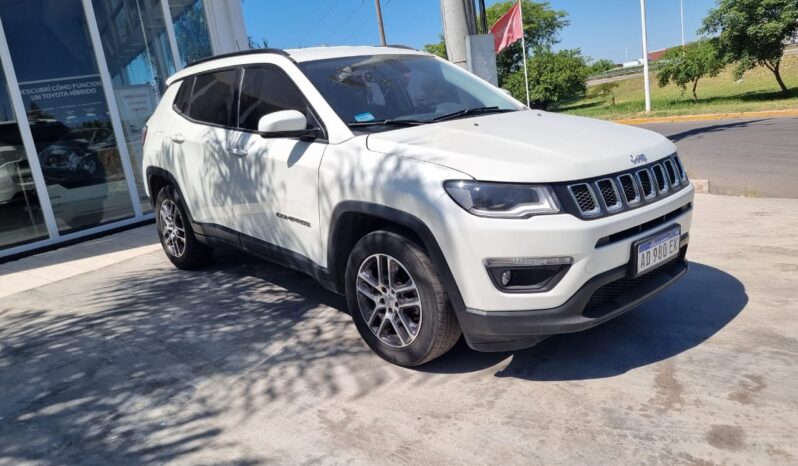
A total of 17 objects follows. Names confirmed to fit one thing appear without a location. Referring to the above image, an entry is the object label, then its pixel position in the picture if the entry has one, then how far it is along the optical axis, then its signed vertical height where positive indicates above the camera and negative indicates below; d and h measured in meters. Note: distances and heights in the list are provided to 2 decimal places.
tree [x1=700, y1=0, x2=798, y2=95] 20.50 +1.30
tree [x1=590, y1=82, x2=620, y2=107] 37.01 +0.08
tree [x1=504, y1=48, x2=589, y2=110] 35.22 +1.15
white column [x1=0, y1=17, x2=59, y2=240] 7.25 +0.46
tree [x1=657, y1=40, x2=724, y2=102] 23.98 +0.54
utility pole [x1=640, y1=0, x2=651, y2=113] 20.42 +0.93
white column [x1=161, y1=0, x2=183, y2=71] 9.05 +1.83
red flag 12.73 +1.60
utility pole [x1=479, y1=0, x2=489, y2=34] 8.03 +1.20
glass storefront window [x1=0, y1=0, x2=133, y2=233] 7.54 +0.77
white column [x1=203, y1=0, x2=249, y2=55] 9.60 +1.91
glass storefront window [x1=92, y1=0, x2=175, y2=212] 8.45 +1.45
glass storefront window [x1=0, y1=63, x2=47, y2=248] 7.27 -0.15
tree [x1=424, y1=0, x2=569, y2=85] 52.56 +6.61
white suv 2.80 -0.42
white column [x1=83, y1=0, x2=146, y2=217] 8.12 +0.78
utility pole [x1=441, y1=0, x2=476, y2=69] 7.31 +1.00
